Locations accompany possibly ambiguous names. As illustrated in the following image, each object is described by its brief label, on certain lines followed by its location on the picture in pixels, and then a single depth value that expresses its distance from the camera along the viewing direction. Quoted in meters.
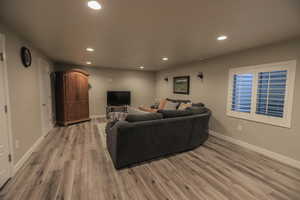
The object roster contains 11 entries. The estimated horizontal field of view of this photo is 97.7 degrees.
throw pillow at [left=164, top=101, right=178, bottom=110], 4.93
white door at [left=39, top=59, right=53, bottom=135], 3.56
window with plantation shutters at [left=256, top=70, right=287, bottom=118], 2.64
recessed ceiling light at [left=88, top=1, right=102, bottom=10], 1.48
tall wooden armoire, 4.60
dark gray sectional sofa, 2.24
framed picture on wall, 5.11
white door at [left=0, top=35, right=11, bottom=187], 1.88
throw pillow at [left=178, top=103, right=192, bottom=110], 4.44
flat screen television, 6.14
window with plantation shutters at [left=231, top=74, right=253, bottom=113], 3.17
